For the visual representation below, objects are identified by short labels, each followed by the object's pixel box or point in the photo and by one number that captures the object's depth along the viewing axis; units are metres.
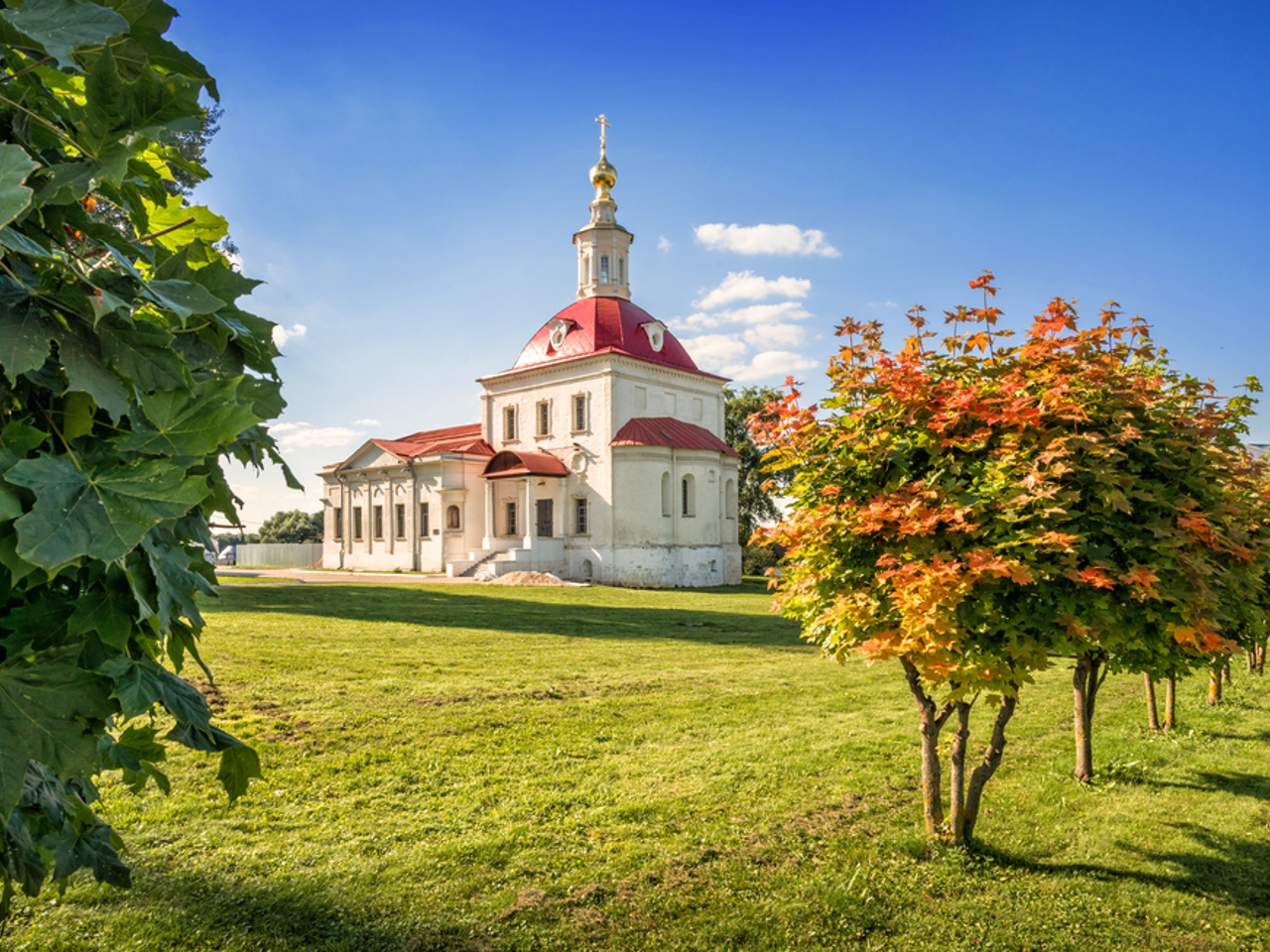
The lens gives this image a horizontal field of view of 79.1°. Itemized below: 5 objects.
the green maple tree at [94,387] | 1.20
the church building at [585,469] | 35.06
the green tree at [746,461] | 48.41
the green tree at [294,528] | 74.44
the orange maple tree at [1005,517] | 4.50
